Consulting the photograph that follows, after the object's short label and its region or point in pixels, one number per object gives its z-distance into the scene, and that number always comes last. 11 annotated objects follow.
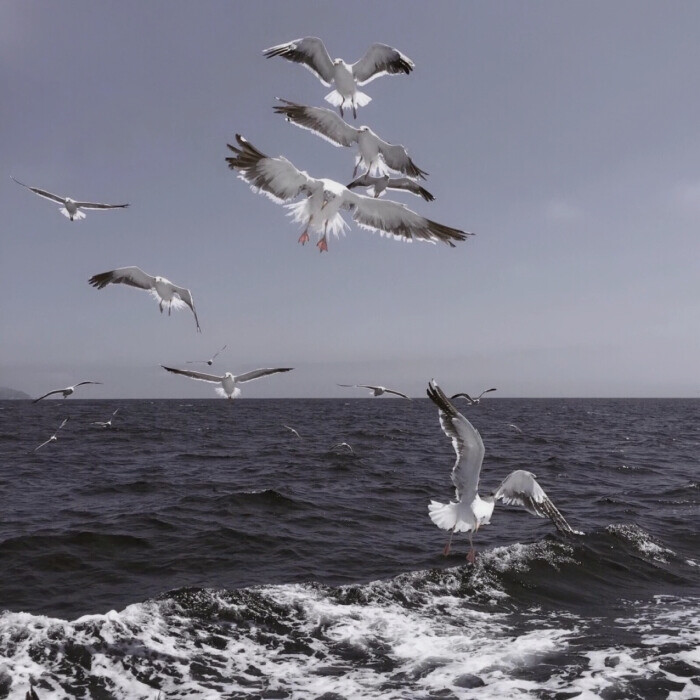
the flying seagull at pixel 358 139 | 8.27
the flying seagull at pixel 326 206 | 6.84
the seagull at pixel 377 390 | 11.94
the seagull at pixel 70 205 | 12.65
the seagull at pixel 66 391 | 16.26
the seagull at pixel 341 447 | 30.47
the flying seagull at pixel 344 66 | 9.59
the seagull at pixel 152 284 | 10.23
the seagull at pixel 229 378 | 9.84
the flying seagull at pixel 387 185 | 8.87
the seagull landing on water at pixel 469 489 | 8.21
